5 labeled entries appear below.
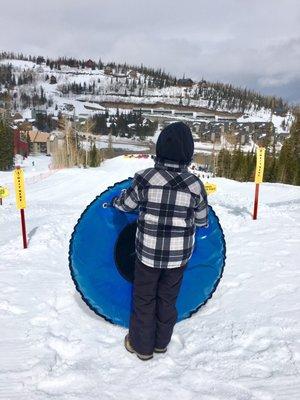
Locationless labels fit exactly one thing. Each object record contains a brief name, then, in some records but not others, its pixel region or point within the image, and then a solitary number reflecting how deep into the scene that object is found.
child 2.94
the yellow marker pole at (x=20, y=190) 6.38
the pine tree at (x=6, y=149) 60.06
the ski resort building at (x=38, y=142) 108.38
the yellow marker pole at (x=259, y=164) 8.46
